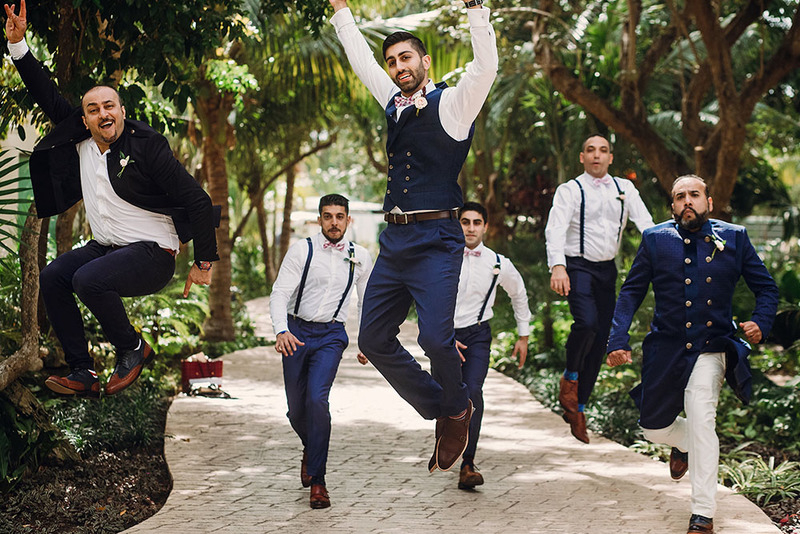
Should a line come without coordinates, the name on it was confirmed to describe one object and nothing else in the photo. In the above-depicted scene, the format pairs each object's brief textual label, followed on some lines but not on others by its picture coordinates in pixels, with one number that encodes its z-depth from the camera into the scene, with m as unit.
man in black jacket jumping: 5.13
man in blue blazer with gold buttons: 5.54
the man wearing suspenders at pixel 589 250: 7.14
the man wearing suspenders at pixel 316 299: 6.47
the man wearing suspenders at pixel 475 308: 6.62
